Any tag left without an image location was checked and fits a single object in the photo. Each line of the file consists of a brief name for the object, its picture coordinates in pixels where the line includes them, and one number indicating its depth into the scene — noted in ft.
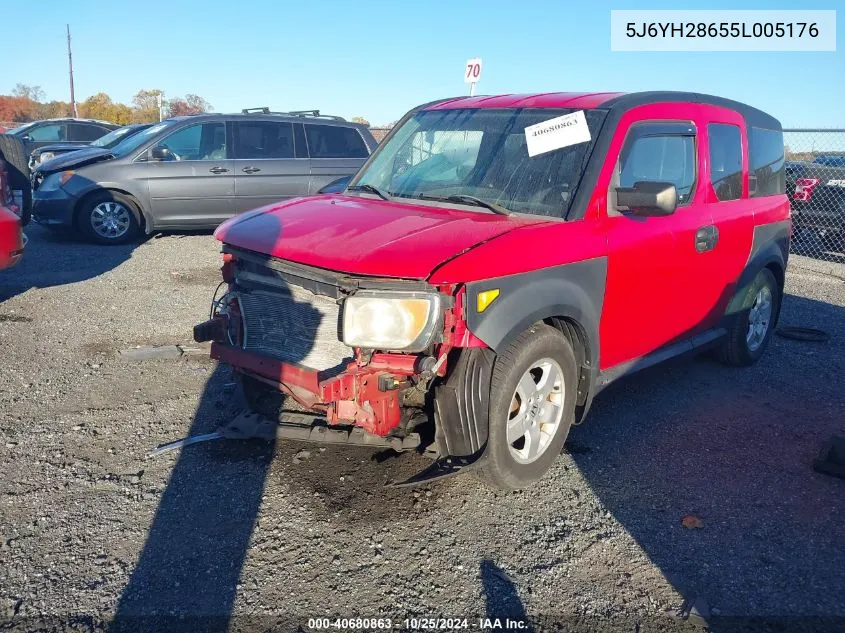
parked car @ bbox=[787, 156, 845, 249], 36.22
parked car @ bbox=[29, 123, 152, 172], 39.11
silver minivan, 32.63
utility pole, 142.20
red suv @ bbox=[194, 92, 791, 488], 10.34
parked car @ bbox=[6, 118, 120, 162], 56.08
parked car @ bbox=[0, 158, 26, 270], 19.56
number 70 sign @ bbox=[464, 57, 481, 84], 35.12
